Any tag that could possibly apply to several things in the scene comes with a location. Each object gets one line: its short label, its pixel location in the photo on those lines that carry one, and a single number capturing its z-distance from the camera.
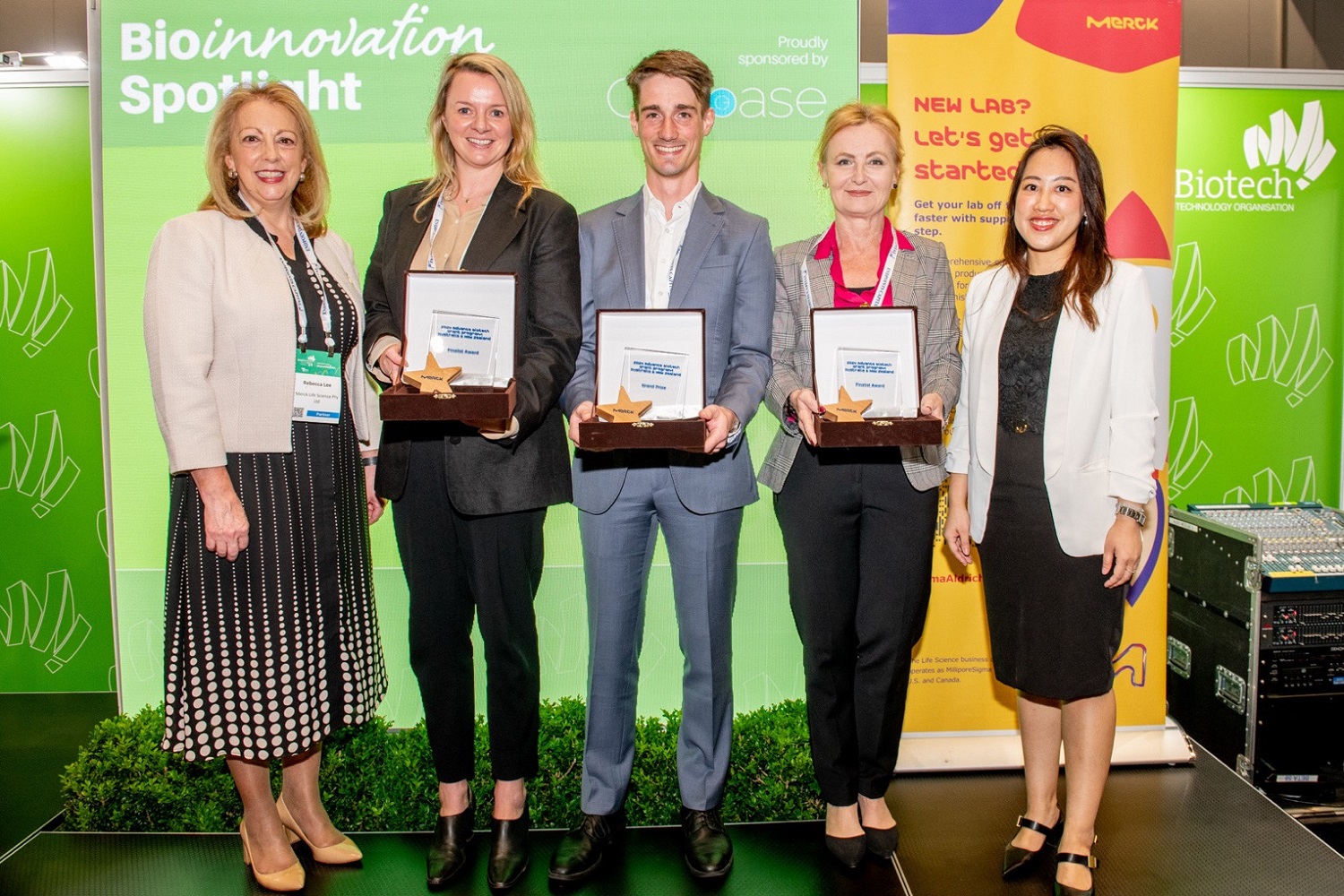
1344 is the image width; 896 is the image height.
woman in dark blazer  2.17
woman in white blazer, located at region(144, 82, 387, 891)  2.09
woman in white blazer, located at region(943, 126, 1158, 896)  2.14
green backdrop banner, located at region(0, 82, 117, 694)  4.00
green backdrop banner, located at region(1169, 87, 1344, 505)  4.29
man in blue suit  2.27
